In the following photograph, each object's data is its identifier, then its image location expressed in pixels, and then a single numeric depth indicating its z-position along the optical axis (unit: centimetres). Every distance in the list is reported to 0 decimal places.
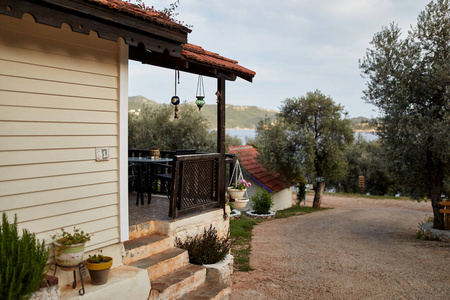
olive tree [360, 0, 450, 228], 942
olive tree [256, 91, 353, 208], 1678
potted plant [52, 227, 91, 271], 336
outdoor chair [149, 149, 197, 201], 646
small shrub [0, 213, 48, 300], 262
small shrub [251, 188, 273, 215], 1477
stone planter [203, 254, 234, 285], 495
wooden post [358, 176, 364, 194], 2488
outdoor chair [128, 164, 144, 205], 621
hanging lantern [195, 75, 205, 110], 722
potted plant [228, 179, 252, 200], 723
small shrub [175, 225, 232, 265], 508
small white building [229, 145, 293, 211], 1742
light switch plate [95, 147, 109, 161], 390
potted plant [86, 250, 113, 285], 353
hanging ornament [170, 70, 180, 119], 695
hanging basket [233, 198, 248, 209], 721
